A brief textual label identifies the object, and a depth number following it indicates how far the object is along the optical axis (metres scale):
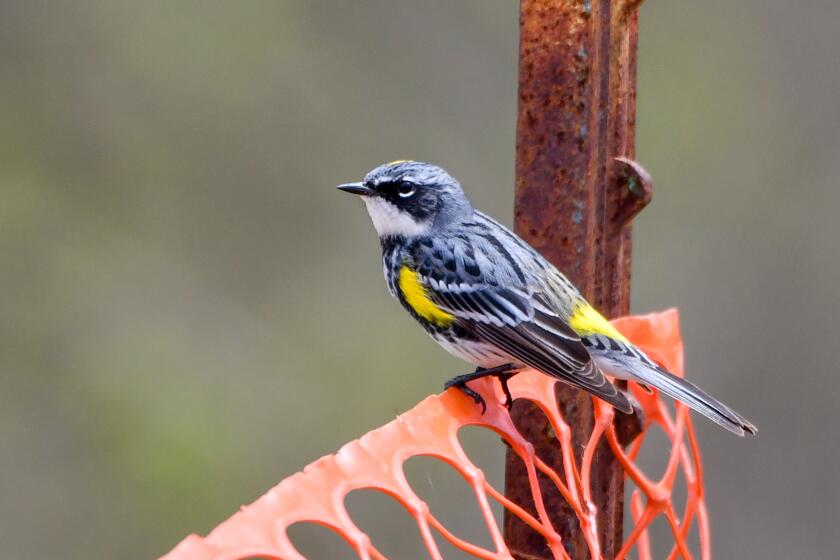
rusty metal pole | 6.72
